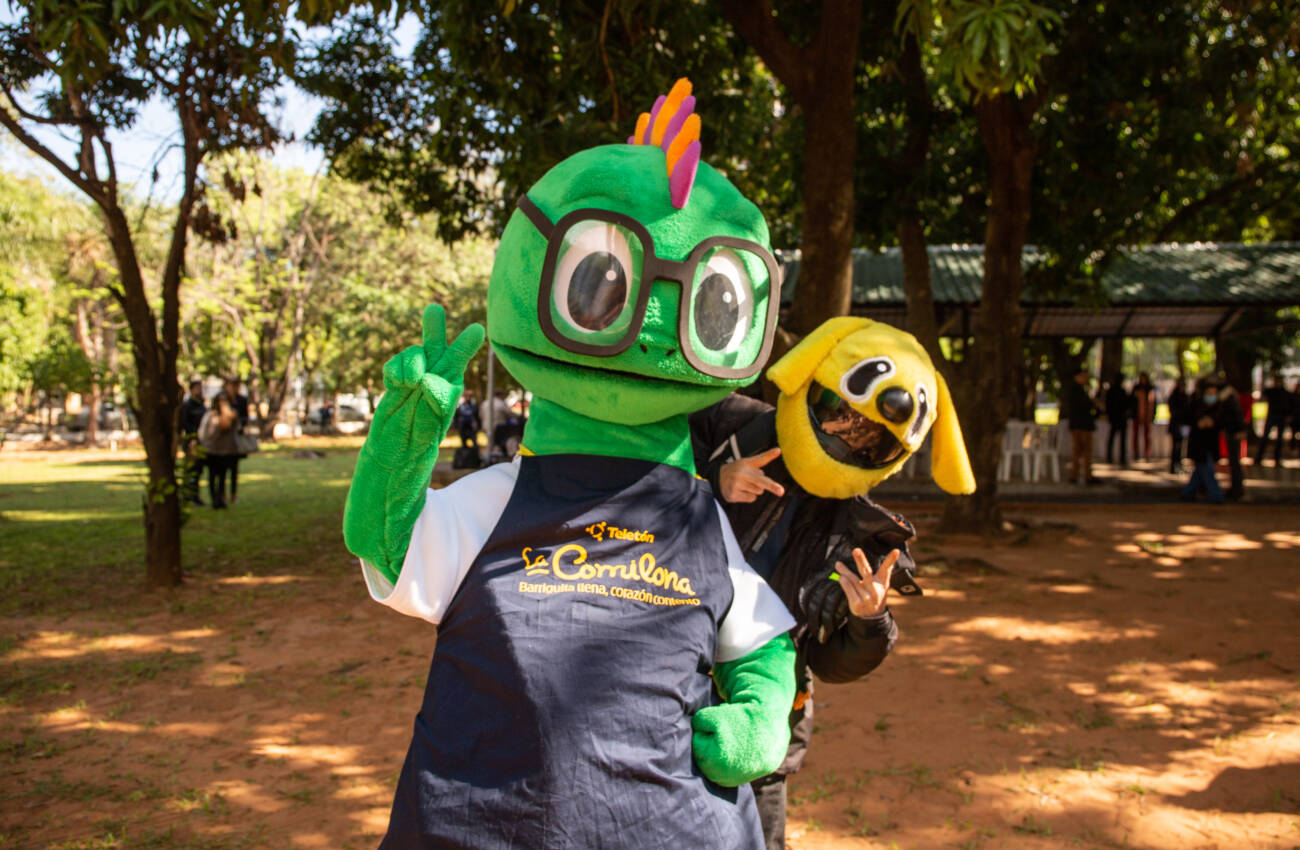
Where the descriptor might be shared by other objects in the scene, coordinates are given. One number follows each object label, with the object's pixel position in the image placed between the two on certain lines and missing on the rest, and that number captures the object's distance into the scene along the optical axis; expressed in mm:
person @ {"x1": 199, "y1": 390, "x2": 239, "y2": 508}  11672
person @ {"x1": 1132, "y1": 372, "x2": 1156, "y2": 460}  18253
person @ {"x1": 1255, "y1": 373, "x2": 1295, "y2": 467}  17266
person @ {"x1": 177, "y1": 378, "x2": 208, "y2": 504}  13450
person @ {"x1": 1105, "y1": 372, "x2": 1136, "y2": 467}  16531
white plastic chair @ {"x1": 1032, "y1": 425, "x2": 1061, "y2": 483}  15227
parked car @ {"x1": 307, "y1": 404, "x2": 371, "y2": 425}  42206
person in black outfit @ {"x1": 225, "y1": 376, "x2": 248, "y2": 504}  12926
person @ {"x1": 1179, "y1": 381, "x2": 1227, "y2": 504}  12188
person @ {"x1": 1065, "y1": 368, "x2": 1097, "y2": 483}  13758
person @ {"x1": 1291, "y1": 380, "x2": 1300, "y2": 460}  17984
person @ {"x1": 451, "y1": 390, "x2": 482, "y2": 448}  17000
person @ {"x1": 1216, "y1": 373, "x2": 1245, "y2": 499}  12312
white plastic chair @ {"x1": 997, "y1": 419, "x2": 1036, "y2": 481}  15344
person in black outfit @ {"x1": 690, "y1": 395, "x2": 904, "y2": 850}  2008
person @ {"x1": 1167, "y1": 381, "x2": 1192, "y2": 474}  16469
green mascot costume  1657
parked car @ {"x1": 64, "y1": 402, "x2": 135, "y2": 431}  33031
